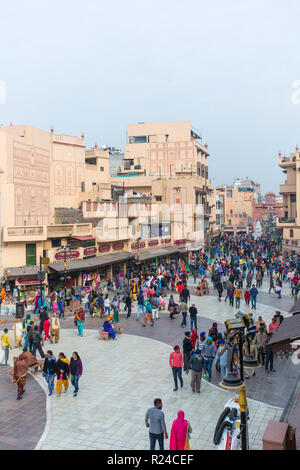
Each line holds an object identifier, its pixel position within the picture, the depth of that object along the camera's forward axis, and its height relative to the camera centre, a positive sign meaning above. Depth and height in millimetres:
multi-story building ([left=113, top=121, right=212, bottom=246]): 49219 +8229
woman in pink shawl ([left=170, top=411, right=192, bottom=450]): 7602 -3747
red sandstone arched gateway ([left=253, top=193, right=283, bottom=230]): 106125 +2973
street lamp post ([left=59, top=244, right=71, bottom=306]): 26469 -1589
